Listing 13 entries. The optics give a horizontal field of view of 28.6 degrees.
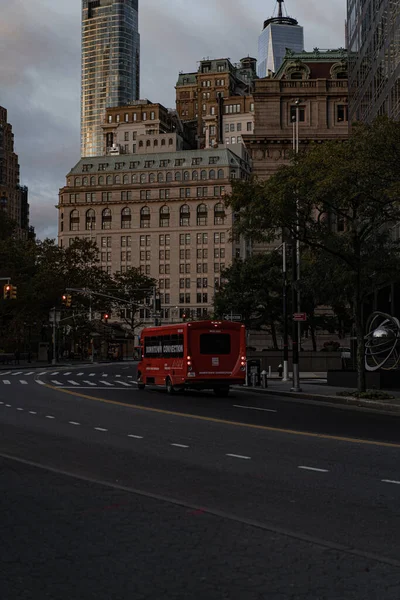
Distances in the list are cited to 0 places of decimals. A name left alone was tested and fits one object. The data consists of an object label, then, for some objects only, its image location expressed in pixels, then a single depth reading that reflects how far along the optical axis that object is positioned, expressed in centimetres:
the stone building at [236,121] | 19488
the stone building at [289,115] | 8181
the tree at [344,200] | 2411
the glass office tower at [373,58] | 4003
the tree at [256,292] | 6656
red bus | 3142
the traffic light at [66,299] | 6481
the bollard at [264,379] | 3597
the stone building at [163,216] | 15812
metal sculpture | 3372
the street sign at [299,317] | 3322
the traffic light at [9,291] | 5138
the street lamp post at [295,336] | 3194
